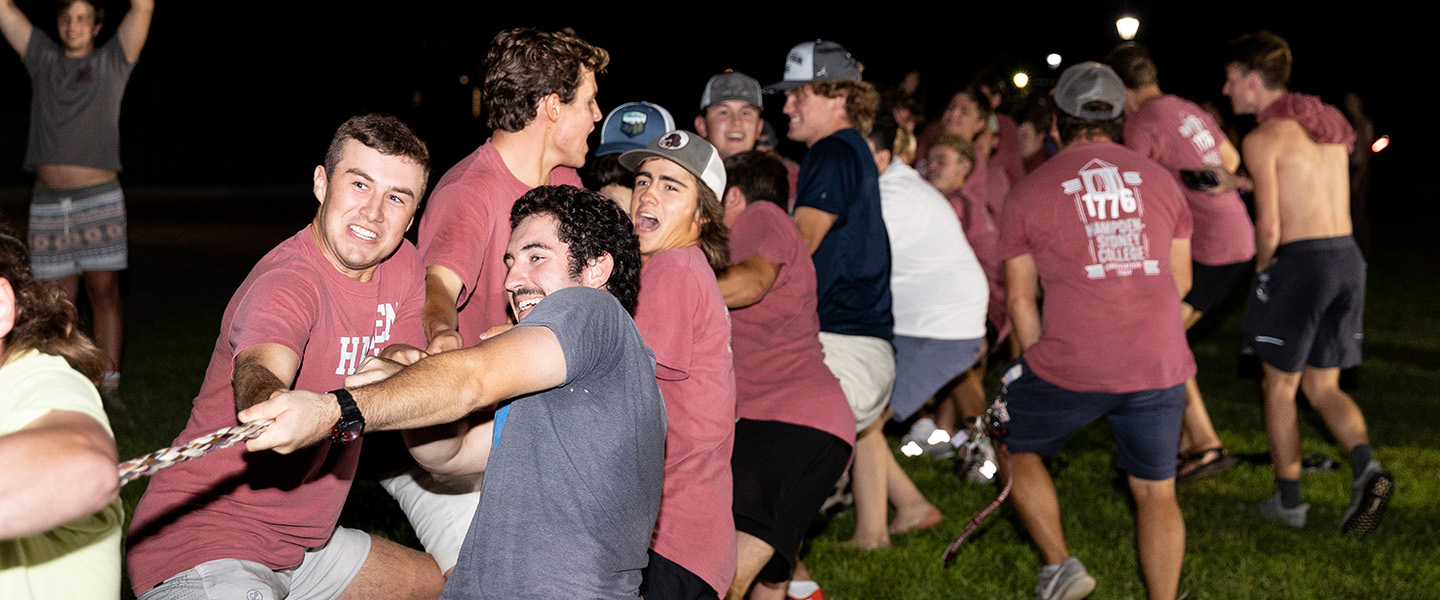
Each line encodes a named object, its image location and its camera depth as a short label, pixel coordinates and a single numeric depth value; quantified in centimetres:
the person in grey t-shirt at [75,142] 728
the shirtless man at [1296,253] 640
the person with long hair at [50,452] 188
